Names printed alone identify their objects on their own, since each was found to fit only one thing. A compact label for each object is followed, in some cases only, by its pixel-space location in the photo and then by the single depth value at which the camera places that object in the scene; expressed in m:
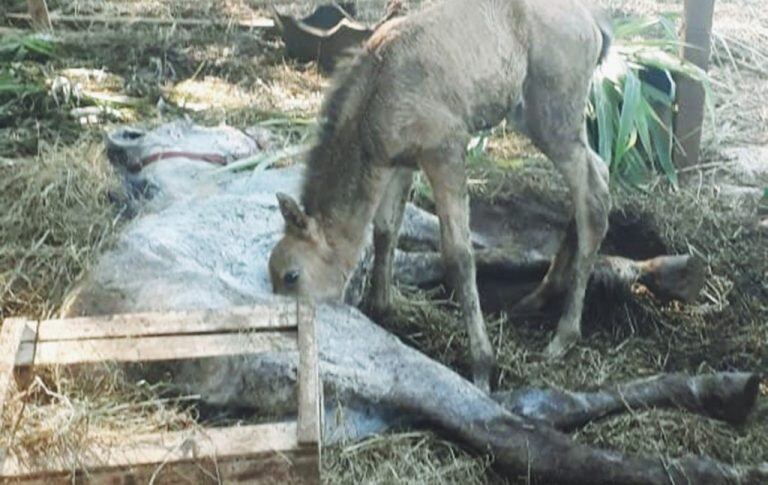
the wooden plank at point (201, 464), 3.13
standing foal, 4.97
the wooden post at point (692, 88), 7.27
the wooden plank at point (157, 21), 10.39
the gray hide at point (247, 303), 4.22
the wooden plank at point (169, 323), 3.71
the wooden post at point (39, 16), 9.84
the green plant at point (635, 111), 7.09
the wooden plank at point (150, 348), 3.61
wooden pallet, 3.14
